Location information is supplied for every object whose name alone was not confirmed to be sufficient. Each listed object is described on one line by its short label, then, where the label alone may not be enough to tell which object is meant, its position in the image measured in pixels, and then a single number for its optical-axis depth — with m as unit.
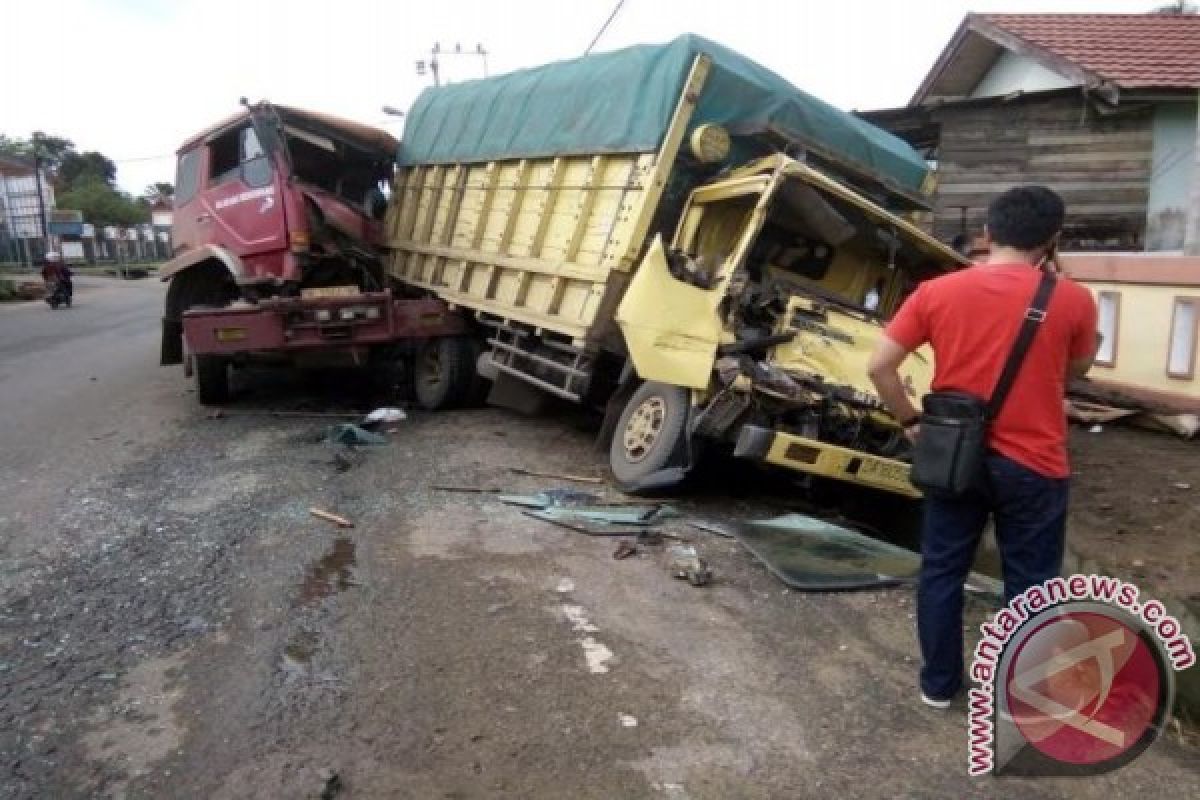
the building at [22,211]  39.72
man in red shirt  2.84
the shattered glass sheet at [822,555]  4.32
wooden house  10.48
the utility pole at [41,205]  38.53
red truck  7.90
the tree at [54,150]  61.18
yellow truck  5.30
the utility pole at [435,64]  39.69
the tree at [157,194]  73.81
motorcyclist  21.27
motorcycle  21.55
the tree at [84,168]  64.56
